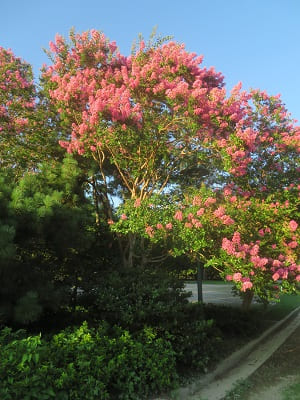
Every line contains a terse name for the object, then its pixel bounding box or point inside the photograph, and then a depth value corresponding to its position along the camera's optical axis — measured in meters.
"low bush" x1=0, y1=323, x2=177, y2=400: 3.47
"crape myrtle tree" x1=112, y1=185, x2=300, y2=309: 6.04
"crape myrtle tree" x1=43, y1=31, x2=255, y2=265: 6.94
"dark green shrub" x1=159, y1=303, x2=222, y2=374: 5.86
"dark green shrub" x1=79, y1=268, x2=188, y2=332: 5.98
